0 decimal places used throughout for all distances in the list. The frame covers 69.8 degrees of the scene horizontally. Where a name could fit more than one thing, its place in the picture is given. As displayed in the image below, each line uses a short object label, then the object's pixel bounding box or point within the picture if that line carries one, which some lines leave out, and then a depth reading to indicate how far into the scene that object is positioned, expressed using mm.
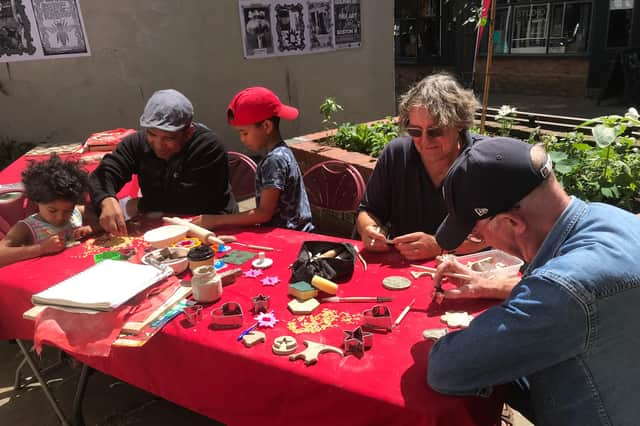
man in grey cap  2686
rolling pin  2191
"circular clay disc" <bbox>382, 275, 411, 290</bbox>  1711
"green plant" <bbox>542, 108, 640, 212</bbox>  2863
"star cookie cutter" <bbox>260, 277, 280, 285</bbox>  1807
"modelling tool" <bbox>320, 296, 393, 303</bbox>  1636
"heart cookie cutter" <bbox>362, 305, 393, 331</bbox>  1455
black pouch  1764
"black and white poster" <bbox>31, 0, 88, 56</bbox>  5133
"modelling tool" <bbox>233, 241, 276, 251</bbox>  2126
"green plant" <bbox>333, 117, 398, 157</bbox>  4539
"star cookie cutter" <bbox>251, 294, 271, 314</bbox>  1607
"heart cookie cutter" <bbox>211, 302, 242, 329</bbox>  1542
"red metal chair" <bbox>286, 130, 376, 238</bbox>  4055
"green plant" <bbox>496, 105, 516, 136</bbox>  4520
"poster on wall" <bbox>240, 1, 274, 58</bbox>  6454
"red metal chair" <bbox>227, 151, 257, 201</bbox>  3486
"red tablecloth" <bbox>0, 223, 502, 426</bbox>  1190
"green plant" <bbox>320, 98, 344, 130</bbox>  5457
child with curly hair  2256
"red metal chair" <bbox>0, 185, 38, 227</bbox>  3092
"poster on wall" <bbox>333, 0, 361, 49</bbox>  7309
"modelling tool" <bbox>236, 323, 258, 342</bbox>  1474
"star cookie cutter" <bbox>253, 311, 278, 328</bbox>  1532
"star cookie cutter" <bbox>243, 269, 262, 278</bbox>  1882
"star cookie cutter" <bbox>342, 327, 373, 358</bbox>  1348
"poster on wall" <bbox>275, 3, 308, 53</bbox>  6715
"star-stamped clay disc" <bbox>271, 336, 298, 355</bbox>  1375
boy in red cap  2377
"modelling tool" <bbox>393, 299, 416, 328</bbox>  1493
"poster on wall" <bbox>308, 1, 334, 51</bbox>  7031
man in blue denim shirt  1002
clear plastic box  1675
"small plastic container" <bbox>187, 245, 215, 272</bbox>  1894
